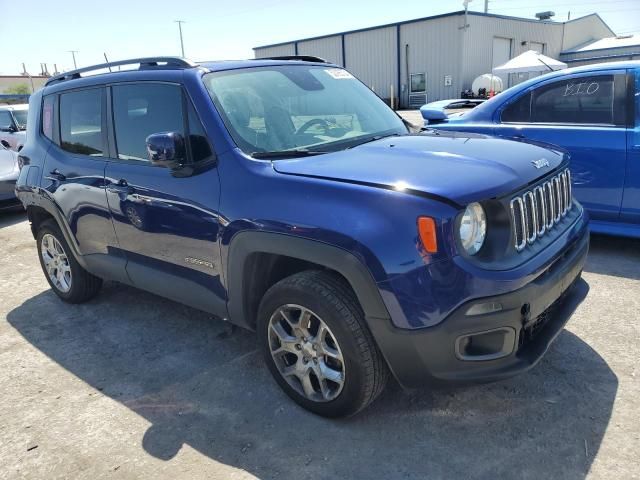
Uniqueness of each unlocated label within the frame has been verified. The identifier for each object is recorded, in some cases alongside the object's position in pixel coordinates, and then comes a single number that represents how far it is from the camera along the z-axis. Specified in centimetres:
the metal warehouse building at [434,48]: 3247
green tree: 5659
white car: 1088
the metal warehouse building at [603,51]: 3431
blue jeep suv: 231
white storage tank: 2883
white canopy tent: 2487
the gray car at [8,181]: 823
